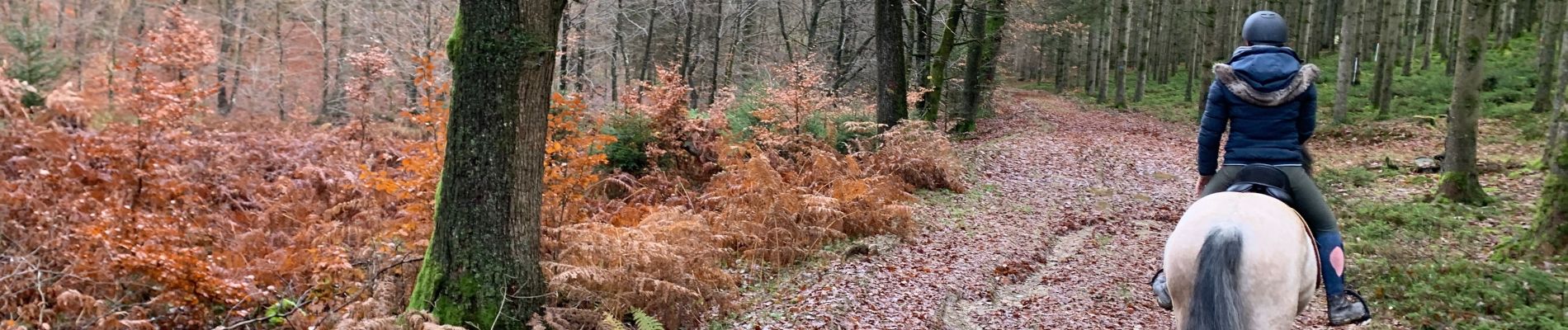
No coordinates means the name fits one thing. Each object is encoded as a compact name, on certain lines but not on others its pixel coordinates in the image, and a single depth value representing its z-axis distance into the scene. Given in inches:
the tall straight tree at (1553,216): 261.0
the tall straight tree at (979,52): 763.4
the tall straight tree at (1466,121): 383.9
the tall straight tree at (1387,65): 806.5
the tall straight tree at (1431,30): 1016.2
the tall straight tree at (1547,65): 695.7
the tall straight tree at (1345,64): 739.4
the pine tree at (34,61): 549.6
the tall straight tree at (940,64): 666.8
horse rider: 162.7
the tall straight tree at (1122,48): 1157.1
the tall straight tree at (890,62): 541.0
